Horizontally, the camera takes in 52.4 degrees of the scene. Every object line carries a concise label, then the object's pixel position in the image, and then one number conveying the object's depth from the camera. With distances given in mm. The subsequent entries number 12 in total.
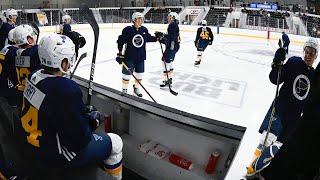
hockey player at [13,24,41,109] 2475
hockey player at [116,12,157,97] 4539
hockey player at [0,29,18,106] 2674
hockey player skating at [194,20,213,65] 7053
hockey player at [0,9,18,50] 4773
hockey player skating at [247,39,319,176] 2346
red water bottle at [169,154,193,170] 2033
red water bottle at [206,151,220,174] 1901
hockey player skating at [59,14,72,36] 5524
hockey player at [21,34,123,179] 1537
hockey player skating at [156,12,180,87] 5400
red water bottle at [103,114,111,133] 2422
